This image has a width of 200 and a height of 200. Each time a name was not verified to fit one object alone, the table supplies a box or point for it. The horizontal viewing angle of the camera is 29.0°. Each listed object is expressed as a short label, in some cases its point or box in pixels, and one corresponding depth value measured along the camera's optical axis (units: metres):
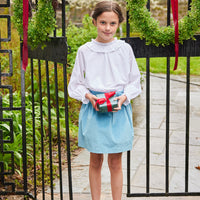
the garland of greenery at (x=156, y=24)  2.58
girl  2.54
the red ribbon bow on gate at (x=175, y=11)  2.53
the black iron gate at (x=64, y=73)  2.67
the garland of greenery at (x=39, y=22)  2.59
